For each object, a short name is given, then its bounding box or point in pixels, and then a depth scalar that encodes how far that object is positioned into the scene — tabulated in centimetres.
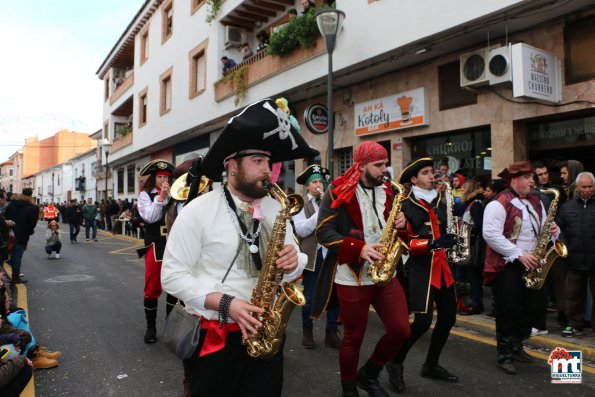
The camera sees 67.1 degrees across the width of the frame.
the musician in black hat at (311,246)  516
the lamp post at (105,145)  2685
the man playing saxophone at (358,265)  345
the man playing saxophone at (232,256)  219
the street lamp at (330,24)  827
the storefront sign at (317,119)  1097
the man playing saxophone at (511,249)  427
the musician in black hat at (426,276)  391
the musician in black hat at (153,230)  520
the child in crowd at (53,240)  1366
